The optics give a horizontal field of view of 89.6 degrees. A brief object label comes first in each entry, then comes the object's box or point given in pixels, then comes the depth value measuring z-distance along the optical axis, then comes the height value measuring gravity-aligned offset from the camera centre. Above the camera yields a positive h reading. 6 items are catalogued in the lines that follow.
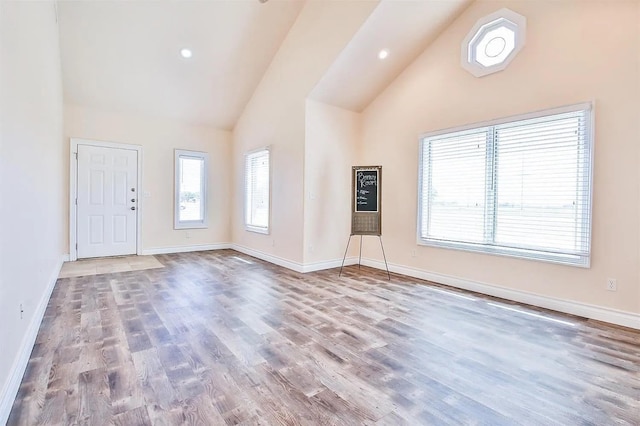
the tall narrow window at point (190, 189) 6.82 +0.37
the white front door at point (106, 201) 5.86 +0.08
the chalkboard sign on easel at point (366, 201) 5.01 +0.14
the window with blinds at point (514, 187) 3.35 +0.31
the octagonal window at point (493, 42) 3.75 +2.09
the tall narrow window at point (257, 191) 6.12 +0.34
